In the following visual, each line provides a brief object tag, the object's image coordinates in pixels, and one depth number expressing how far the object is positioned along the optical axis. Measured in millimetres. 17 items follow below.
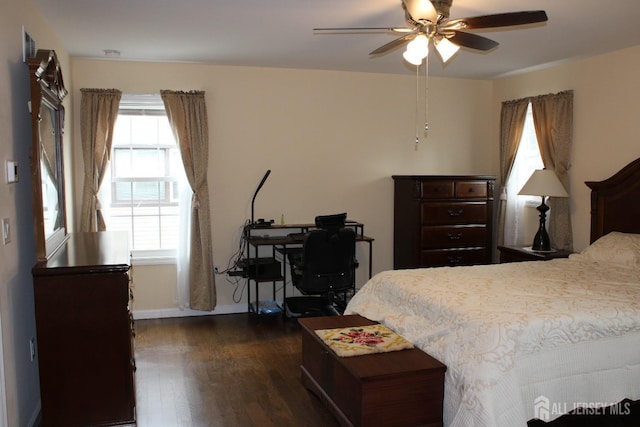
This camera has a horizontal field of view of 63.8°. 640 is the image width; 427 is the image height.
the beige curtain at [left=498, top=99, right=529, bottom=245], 5367
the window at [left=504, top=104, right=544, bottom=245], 5320
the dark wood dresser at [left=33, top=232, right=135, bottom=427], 2590
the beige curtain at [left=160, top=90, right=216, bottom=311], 4895
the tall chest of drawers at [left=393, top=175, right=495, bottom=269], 5215
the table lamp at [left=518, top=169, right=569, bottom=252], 4590
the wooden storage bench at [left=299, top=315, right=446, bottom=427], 2486
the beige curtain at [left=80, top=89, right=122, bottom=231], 4680
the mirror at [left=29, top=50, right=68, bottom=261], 2658
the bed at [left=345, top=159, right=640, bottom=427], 2355
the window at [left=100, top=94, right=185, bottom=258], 4934
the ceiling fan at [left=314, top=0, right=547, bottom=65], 2621
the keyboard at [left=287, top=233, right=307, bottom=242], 4986
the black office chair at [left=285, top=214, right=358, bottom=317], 4371
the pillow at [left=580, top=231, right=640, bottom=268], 3783
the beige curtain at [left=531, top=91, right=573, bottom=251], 4797
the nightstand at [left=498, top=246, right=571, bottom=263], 4539
